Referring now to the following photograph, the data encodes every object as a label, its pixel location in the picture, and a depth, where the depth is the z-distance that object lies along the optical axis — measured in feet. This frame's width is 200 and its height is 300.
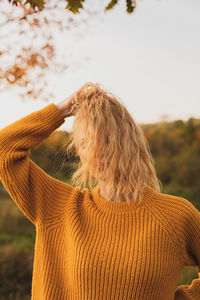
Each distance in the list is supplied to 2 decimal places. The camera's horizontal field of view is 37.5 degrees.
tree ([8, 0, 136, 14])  3.35
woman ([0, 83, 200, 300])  3.58
